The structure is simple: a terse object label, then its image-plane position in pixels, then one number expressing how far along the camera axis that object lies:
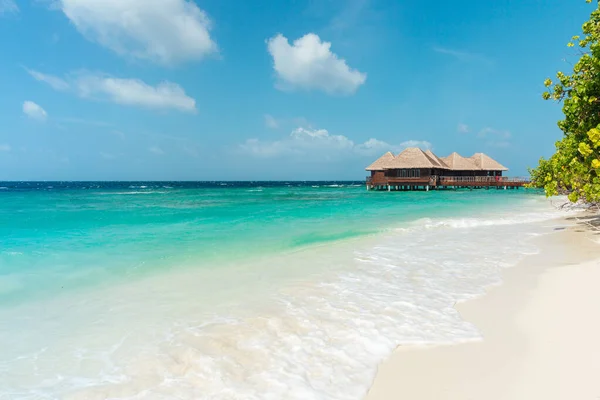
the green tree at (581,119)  7.32
